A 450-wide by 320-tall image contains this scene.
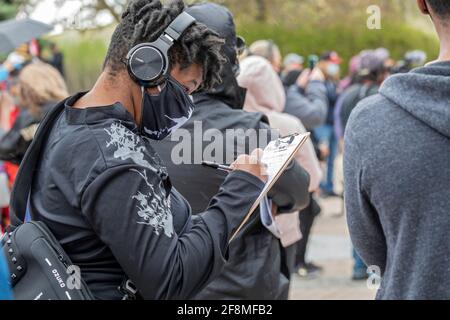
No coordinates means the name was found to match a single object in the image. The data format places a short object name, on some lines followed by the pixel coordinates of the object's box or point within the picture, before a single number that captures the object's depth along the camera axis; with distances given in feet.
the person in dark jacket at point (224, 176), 11.53
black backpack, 7.23
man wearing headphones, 7.18
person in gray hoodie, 6.57
